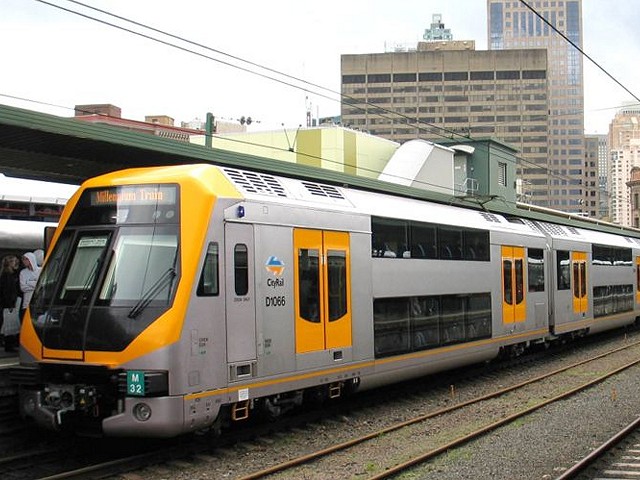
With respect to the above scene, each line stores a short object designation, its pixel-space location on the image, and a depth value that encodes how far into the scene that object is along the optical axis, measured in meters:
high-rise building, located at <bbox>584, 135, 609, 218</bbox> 155.38
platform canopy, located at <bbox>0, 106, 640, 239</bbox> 10.22
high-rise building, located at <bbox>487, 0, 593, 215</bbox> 156.75
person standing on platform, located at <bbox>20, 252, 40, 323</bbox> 11.45
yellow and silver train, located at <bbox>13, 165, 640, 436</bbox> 8.06
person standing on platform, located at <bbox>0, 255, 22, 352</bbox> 11.43
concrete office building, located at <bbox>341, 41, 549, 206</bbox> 145.62
